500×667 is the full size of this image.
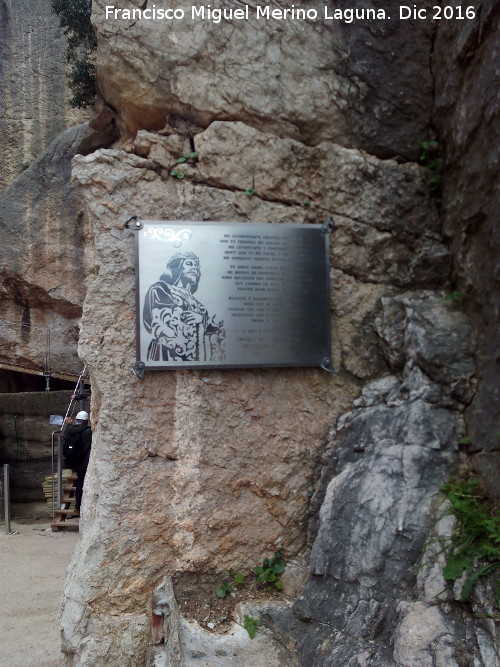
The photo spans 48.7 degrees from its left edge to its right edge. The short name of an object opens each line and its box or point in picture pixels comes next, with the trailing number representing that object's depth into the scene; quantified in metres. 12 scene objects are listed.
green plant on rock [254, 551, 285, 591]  2.99
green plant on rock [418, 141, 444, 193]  3.37
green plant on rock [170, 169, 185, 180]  3.21
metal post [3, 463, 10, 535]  6.70
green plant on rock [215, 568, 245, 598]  2.94
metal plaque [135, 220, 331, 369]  3.03
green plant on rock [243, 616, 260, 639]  2.72
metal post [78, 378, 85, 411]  8.43
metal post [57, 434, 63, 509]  6.93
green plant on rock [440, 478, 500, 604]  2.14
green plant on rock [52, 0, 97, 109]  8.17
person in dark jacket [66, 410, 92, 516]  7.18
